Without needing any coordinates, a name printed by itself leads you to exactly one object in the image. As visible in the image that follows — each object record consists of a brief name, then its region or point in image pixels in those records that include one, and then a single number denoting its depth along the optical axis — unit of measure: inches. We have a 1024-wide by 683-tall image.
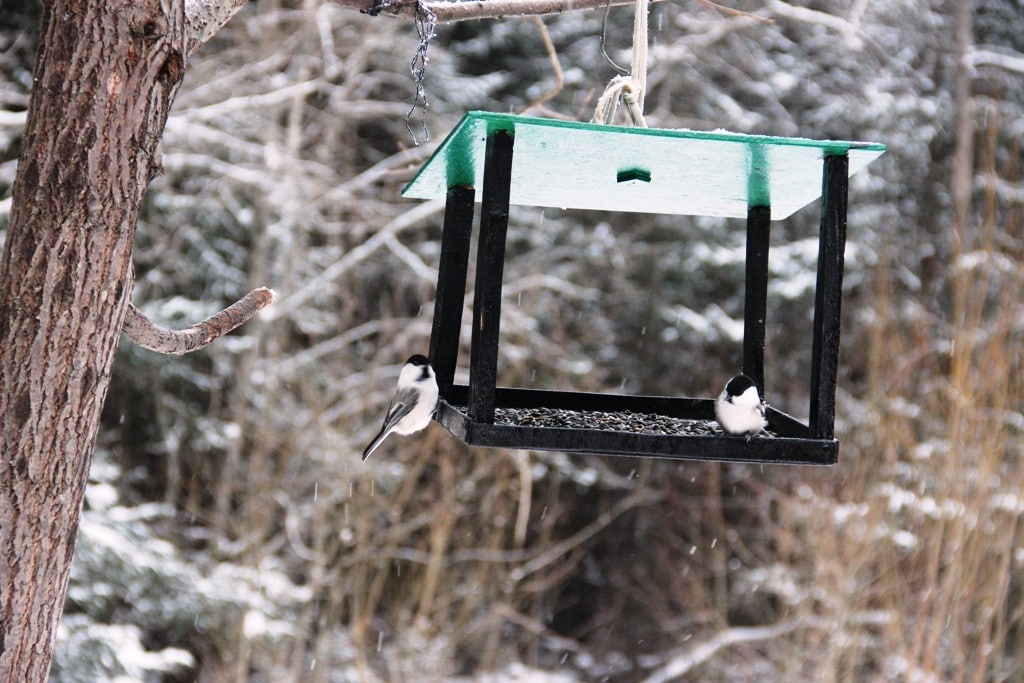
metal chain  147.9
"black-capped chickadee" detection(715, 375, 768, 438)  146.6
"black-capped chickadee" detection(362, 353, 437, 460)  153.3
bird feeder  143.5
